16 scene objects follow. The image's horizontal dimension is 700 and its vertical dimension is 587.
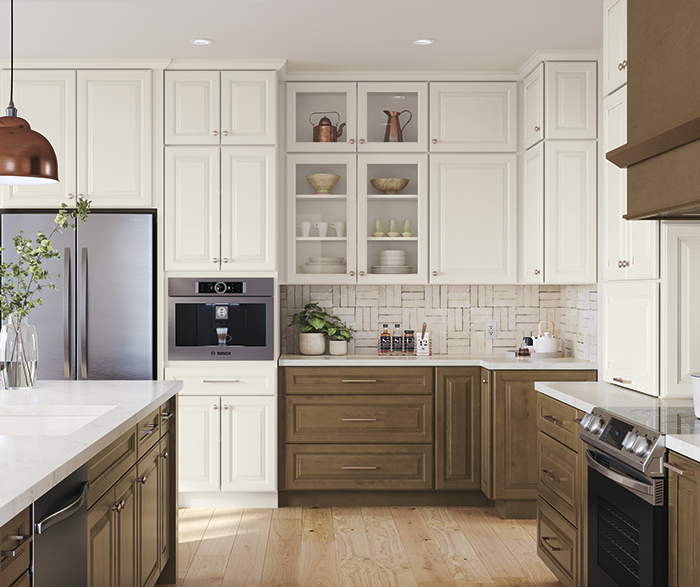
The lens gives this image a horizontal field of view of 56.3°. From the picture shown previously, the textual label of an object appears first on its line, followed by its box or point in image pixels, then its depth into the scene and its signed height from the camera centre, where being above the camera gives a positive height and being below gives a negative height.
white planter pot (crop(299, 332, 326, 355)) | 4.21 -0.34
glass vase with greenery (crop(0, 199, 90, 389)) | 2.50 -0.16
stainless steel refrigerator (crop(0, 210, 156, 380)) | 3.80 -0.05
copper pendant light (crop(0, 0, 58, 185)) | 2.12 +0.45
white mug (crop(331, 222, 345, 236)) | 4.27 +0.41
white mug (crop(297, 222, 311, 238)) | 4.25 +0.41
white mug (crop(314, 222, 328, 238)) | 4.25 +0.41
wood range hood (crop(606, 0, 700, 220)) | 1.98 +0.60
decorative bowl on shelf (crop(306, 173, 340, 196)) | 4.22 +0.71
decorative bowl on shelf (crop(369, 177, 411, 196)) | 4.27 +0.70
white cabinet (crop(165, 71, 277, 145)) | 3.92 +1.08
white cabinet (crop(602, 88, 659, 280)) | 2.58 +0.27
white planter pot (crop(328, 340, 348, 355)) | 4.23 -0.37
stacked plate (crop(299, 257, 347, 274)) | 4.22 +0.16
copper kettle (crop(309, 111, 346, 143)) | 4.24 +1.03
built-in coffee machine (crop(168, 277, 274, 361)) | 3.93 -0.18
